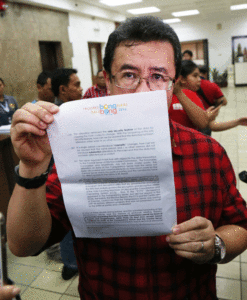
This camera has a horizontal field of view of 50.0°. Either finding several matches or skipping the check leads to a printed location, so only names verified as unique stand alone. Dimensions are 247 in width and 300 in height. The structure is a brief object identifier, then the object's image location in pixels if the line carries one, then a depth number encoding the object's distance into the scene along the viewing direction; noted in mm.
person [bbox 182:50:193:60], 6070
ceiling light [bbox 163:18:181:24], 13316
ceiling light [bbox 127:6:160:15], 9992
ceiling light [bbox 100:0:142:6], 8555
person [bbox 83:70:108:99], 3225
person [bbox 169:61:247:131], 2152
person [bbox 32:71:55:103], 3414
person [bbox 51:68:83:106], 2850
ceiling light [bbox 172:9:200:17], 11501
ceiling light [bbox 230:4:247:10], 11116
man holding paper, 786
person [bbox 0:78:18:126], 3571
